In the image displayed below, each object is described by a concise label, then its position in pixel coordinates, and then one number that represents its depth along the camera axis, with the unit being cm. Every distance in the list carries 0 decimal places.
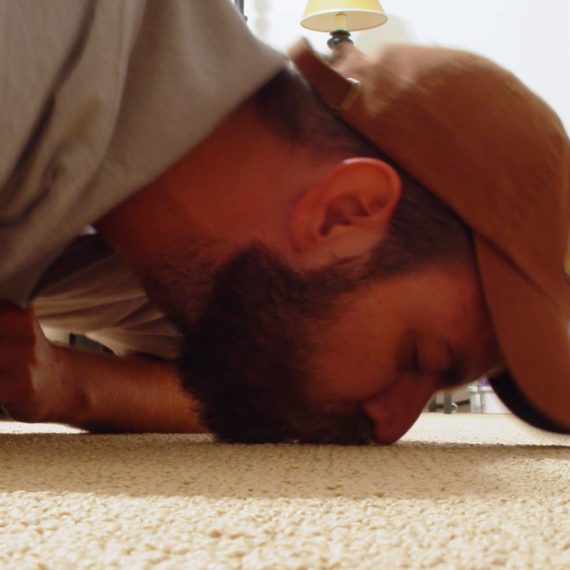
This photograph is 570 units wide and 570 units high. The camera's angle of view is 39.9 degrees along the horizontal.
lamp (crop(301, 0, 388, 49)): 232
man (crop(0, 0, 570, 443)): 69
